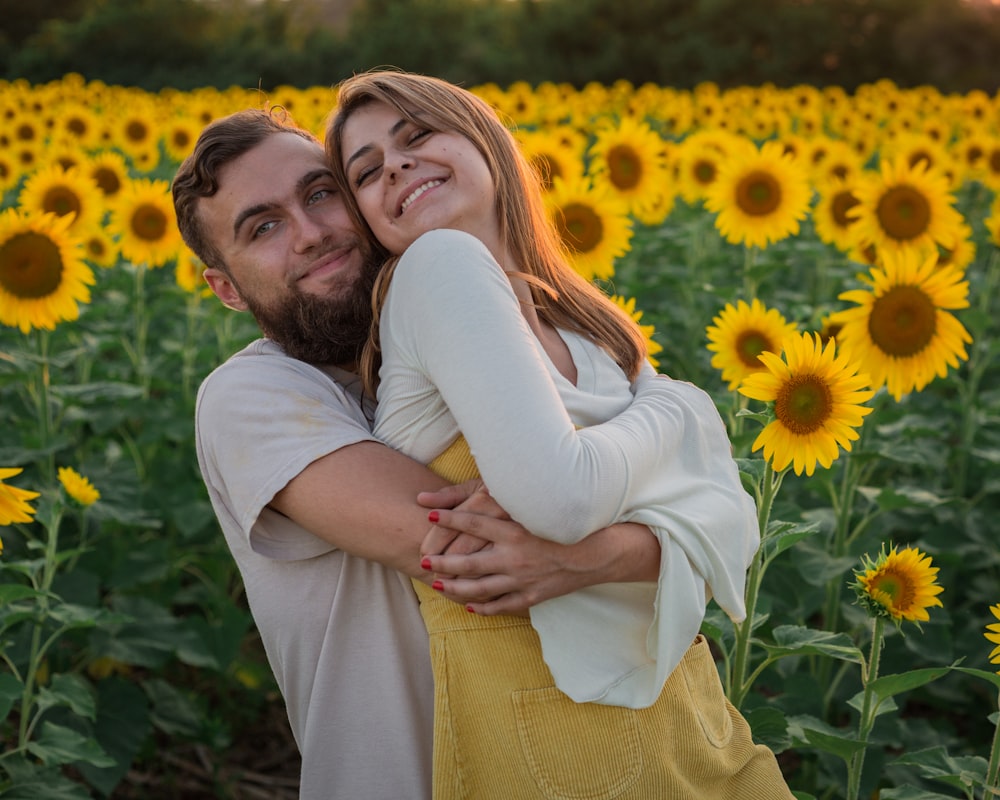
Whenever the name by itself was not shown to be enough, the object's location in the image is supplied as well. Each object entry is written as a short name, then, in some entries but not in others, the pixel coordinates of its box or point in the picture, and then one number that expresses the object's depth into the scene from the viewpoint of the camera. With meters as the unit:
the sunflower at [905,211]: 4.34
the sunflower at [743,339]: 3.09
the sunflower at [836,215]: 5.19
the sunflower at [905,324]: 2.96
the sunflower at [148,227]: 5.05
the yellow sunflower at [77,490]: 2.95
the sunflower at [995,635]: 1.96
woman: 1.68
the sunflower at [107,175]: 5.92
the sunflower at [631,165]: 5.73
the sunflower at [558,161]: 5.59
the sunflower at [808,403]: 2.15
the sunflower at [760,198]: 4.83
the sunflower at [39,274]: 3.53
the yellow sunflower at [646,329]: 3.00
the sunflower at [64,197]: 4.79
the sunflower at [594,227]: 4.60
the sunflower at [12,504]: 1.95
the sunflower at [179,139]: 8.23
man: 1.81
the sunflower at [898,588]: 2.12
